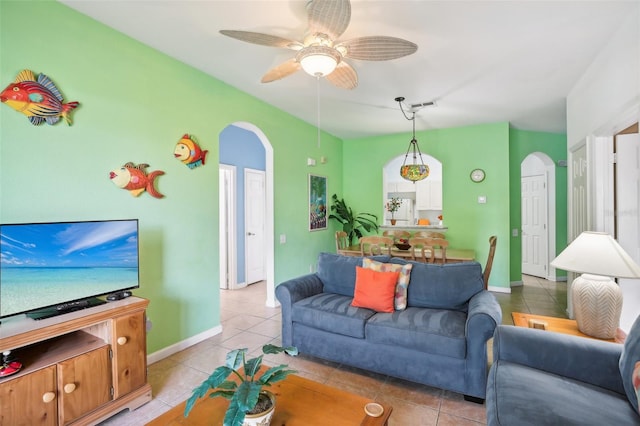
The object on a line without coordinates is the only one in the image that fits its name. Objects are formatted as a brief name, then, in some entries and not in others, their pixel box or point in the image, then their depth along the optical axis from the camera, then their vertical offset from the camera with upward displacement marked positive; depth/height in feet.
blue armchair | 4.30 -2.73
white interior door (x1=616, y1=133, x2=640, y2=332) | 8.18 +0.08
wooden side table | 6.34 -2.55
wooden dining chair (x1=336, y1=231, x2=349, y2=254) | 15.66 -1.44
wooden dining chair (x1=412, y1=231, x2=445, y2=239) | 16.87 -1.20
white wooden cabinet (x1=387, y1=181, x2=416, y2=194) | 26.91 +2.26
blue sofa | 6.94 -2.79
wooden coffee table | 4.39 -2.93
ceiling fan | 5.79 +3.48
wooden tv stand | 5.16 -2.80
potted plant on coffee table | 3.72 -2.26
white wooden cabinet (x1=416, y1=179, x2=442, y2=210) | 25.52 +1.42
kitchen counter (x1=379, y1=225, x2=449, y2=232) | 17.06 -0.87
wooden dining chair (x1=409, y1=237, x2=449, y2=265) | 12.52 -1.53
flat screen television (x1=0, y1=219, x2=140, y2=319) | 5.50 -0.97
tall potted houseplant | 18.72 -0.43
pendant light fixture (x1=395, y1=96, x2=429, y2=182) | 13.84 +1.82
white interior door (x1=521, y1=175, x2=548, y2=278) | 19.13 -0.92
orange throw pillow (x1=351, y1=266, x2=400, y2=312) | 8.54 -2.17
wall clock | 16.48 +1.93
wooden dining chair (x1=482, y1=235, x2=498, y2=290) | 11.37 -1.86
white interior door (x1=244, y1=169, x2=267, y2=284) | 18.20 -0.66
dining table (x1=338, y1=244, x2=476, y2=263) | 12.98 -1.84
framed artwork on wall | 16.57 +0.59
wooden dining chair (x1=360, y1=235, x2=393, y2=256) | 13.26 -1.41
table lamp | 5.88 -1.38
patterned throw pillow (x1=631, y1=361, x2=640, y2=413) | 4.21 -2.32
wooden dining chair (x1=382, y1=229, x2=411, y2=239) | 16.85 -1.17
